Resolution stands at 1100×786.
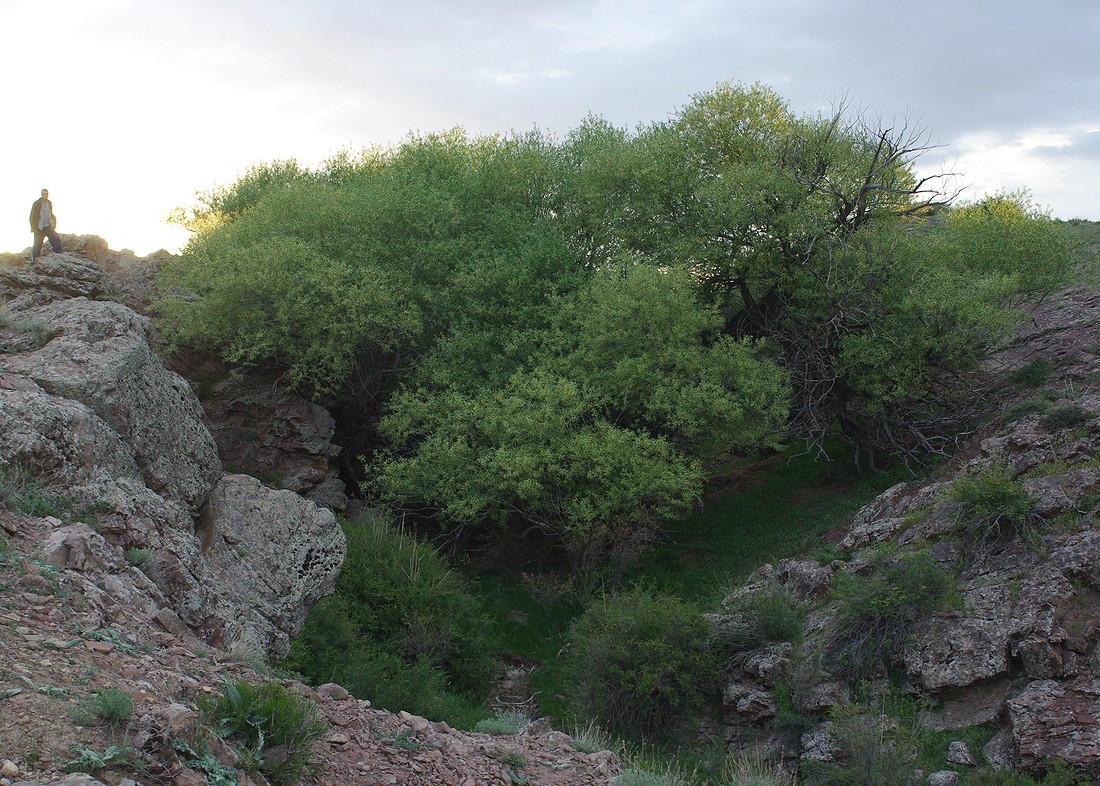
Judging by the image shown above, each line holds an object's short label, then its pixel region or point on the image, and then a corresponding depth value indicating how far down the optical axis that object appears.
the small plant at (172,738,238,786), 6.37
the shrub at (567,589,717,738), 17.64
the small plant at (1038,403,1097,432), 20.25
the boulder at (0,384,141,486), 11.35
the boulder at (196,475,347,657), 14.18
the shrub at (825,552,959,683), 16.61
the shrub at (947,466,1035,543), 17.58
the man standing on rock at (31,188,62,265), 25.25
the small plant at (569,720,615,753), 11.30
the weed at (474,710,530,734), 11.60
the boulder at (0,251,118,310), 24.14
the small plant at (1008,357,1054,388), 26.30
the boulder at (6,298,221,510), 13.60
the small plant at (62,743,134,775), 5.74
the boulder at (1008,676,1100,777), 13.32
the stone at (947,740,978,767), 14.30
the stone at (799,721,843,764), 14.98
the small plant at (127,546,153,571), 11.23
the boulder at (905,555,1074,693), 15.36
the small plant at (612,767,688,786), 9.73
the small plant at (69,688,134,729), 6.18
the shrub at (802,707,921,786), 13.53
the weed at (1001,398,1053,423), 22.77
